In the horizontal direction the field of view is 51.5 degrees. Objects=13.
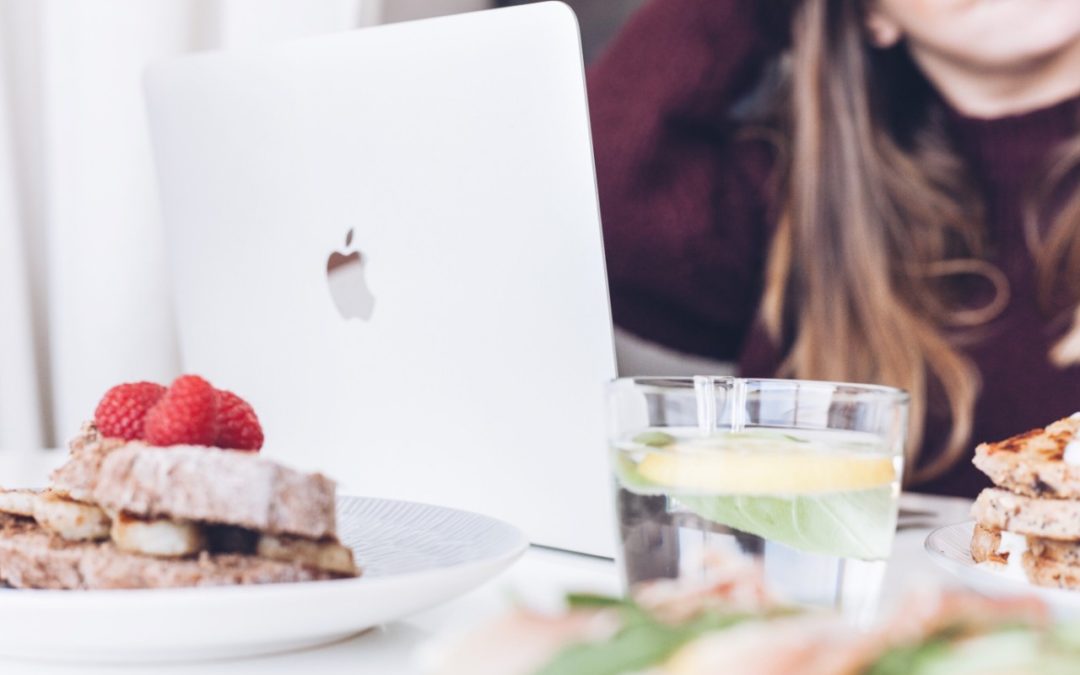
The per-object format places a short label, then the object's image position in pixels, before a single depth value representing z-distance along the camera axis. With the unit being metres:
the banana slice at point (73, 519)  0.64
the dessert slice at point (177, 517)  0.59
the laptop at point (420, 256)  0.75
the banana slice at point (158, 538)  0.60
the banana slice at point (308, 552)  0.62
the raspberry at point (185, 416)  0.64
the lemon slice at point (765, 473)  0.57
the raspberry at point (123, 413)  0.69
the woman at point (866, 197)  1.98
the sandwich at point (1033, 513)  0.69
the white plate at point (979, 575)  0.58
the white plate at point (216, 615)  0.51
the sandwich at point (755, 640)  0.31
